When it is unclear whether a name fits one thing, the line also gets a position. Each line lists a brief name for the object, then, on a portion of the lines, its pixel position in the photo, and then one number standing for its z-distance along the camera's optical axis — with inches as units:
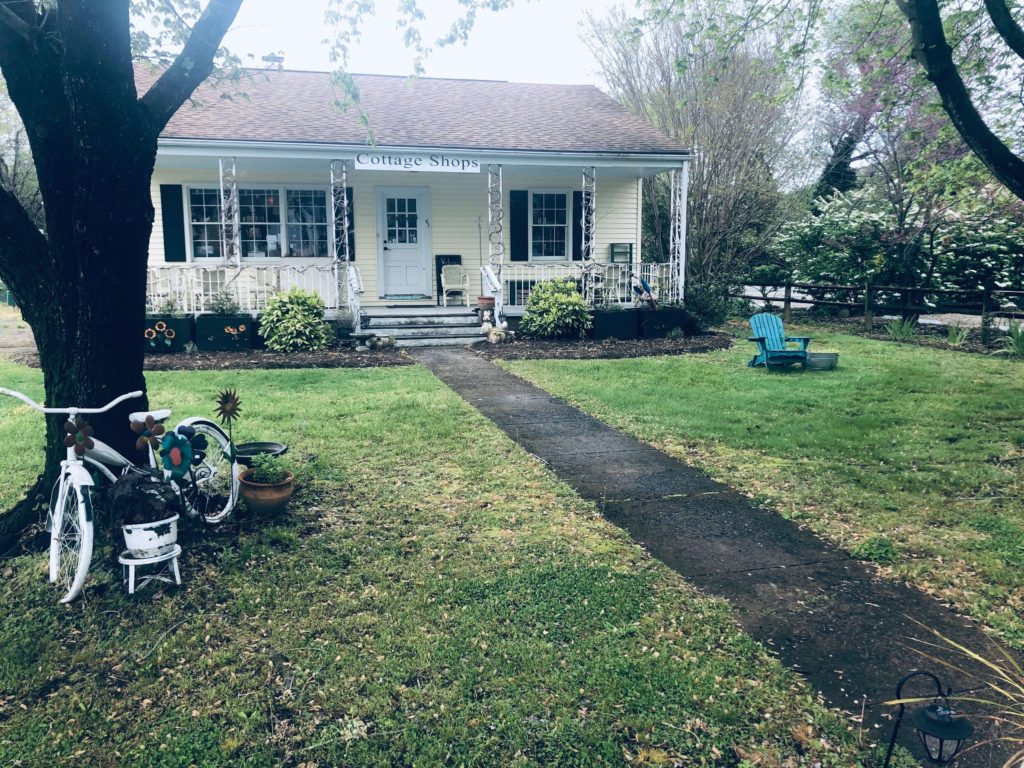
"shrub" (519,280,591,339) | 553.9
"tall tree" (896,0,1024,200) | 248.5
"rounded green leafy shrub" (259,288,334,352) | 497.4
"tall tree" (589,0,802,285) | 676.7
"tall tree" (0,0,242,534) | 168.6
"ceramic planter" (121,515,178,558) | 156.1
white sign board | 541.3
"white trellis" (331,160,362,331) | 532.1
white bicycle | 150.8
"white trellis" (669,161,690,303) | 601.0
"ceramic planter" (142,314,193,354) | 492.7
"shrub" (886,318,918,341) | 573.0
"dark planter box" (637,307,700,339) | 584.4
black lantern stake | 78.9
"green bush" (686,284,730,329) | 626.5
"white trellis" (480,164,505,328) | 563.8
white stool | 156.6
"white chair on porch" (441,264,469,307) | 619.5
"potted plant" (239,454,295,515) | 198.1
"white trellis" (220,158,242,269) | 533.0
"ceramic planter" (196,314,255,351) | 502.3
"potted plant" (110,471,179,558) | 156.9
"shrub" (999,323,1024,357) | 489.7
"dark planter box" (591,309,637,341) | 571.5
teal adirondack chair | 439.8
